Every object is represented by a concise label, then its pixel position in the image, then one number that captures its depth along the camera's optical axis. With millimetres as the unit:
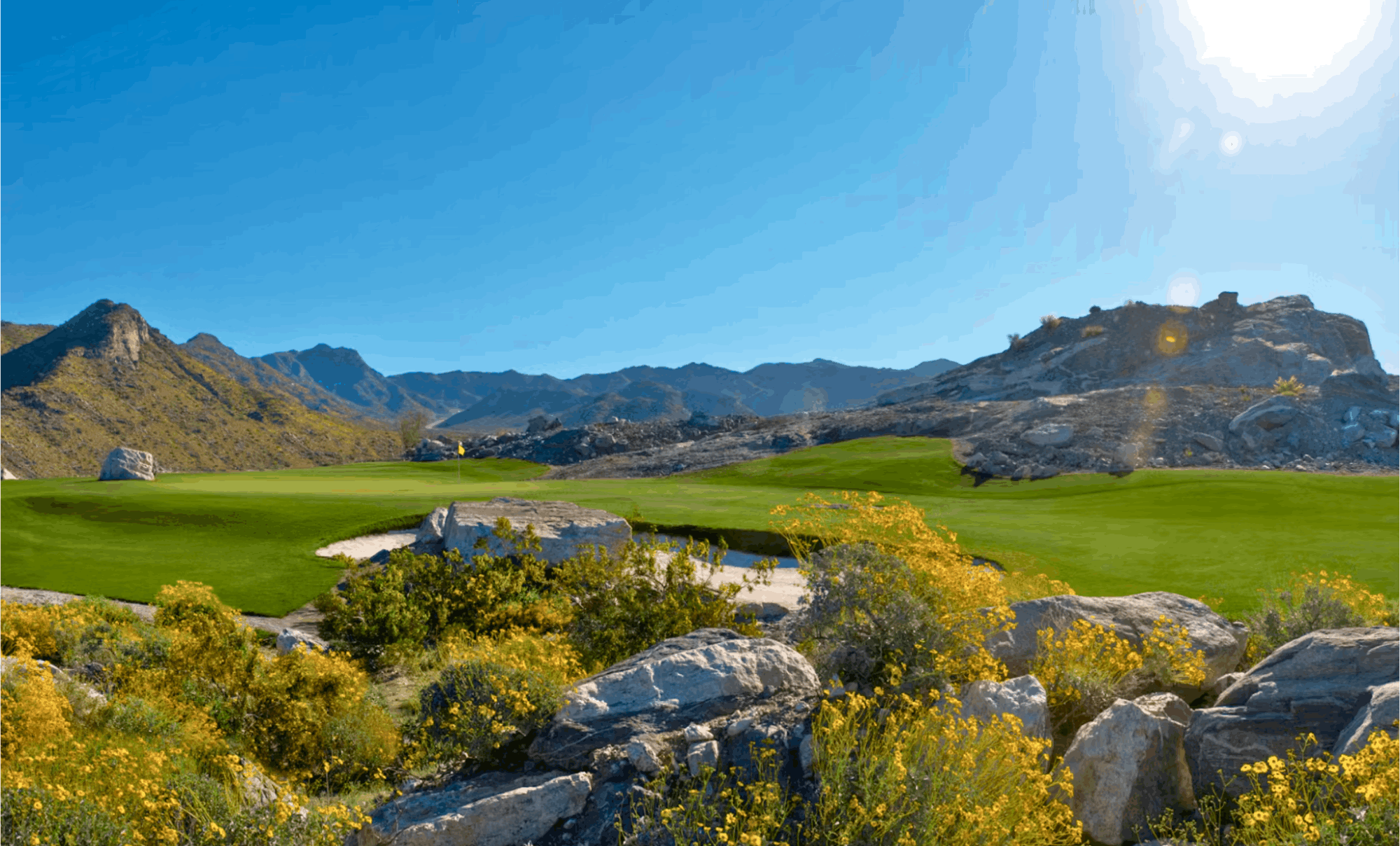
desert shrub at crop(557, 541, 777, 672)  10109
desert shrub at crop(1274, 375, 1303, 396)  57812
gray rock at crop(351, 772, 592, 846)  5883
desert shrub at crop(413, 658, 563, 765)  7072
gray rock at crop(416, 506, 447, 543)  19141
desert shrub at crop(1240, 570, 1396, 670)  10406
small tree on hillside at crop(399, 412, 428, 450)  93562
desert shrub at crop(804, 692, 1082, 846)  5172
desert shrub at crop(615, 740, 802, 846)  5230
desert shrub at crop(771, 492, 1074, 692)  7738
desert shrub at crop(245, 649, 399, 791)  8016
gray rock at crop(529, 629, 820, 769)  6746
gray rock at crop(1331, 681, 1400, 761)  5688
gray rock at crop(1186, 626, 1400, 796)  6359
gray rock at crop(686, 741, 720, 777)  6168
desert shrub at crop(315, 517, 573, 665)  12195
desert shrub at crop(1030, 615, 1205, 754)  7871
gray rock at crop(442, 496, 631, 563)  16375
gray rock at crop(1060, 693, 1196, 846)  6105
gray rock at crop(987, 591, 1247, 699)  8781
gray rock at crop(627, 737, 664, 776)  6262
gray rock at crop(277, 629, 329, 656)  11758
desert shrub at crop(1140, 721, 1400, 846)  4555
